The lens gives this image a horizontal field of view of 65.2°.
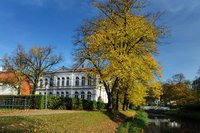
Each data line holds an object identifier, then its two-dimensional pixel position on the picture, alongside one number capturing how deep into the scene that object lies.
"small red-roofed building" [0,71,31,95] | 34.45
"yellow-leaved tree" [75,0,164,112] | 16.06
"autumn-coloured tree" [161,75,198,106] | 49.28
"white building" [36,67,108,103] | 48.27
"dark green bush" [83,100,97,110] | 23.34
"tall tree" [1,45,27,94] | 33.72
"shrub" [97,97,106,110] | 25.68
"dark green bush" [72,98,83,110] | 21.44
